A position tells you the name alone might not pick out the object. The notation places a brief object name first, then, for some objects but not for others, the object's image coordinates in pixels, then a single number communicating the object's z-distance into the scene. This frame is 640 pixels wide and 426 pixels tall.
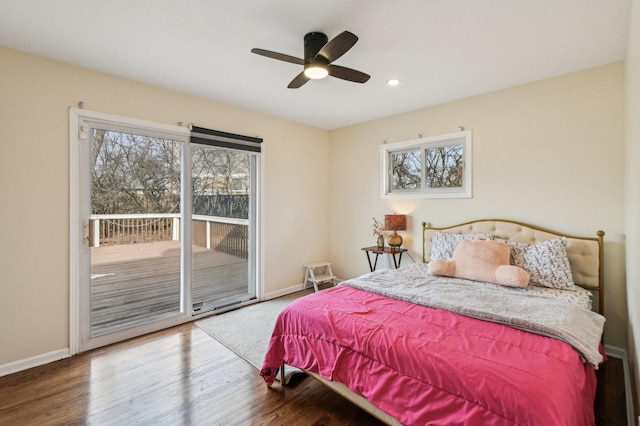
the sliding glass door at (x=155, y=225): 2.83
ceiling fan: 1.96
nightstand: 3.90
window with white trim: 3.57
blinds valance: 3.44
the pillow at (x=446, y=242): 3.21
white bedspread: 1.67
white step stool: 4.53
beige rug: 2.72
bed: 1.29
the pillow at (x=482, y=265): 2.54
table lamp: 3.91
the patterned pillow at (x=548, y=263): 2.56
